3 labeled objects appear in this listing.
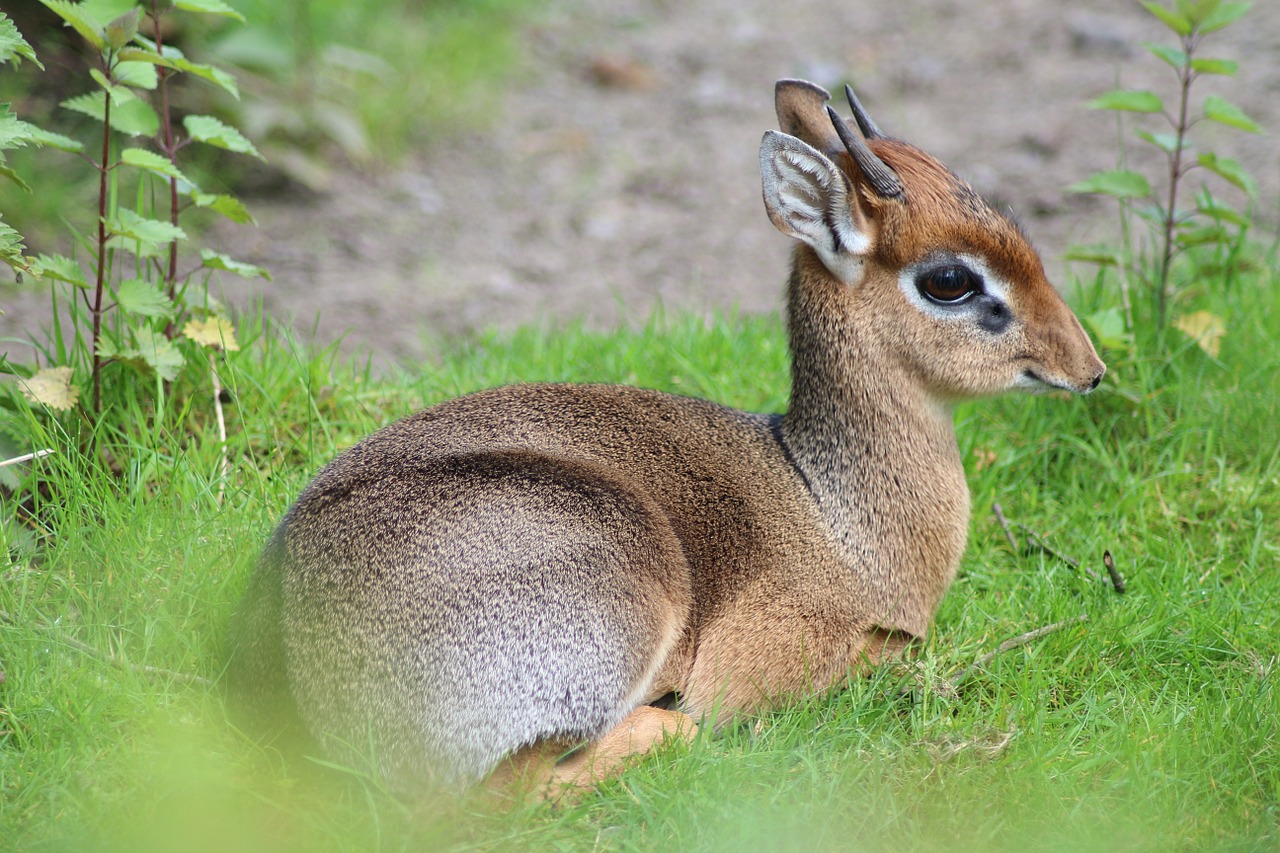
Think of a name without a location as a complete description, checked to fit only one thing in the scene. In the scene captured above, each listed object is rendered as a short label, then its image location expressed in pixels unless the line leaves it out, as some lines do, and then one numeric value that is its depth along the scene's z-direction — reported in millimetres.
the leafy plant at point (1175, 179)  8672
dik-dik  5781
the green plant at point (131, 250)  7133
